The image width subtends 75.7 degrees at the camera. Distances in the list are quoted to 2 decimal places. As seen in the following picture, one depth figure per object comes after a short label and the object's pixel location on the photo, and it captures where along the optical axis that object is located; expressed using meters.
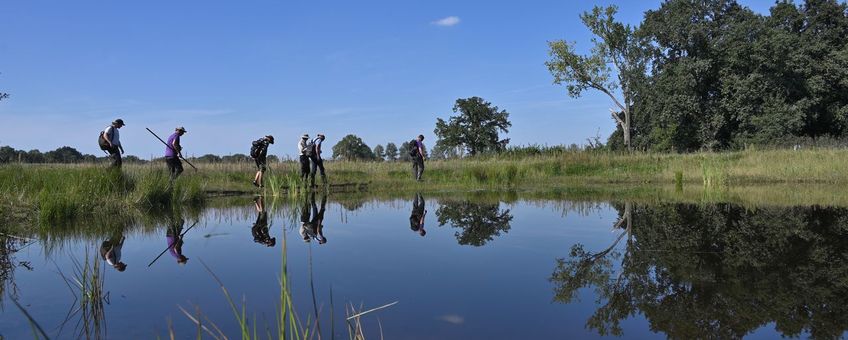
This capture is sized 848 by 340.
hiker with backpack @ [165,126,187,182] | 13.59
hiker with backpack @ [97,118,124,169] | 12.66
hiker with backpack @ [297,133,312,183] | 15.93
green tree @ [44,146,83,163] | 49.99
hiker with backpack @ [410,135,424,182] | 18.45
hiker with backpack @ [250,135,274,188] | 15.18
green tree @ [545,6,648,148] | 41.25
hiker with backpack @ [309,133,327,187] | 16.39
